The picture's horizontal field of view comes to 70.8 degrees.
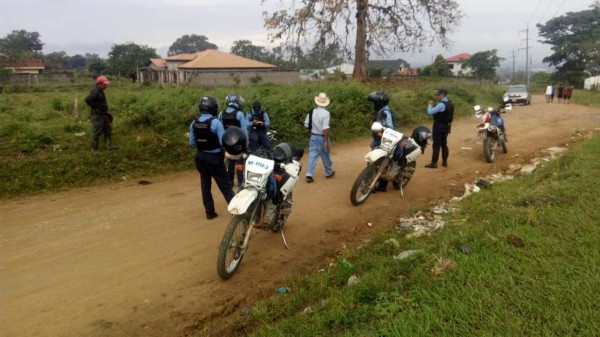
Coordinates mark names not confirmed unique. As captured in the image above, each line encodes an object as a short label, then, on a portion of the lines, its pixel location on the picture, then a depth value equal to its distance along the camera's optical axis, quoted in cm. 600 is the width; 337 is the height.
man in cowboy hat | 765
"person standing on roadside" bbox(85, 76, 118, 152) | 866
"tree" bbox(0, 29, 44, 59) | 6200
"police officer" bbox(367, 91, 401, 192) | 693
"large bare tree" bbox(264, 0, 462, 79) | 2022
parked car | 2514
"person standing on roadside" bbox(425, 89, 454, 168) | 842
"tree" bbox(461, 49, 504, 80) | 5547
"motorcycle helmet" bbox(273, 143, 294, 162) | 494
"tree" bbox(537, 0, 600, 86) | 4716
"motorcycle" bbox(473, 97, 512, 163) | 934
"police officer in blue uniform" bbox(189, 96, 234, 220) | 550
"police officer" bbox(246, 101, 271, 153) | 757
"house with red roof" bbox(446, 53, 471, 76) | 6337
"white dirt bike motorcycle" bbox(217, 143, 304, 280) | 423
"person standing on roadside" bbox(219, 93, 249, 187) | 637
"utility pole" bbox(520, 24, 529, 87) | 4870
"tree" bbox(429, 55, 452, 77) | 4328
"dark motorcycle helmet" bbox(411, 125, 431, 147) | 735
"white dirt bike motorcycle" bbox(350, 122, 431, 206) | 641
